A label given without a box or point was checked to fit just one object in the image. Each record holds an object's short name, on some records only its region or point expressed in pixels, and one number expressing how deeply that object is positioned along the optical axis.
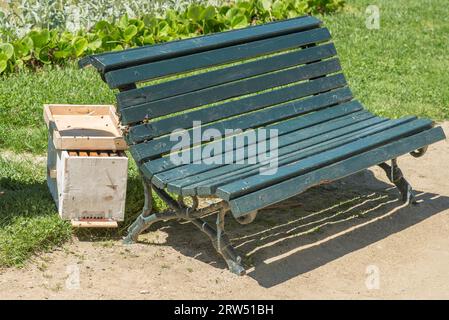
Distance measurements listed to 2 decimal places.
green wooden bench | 7.93
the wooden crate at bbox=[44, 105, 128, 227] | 8.24
